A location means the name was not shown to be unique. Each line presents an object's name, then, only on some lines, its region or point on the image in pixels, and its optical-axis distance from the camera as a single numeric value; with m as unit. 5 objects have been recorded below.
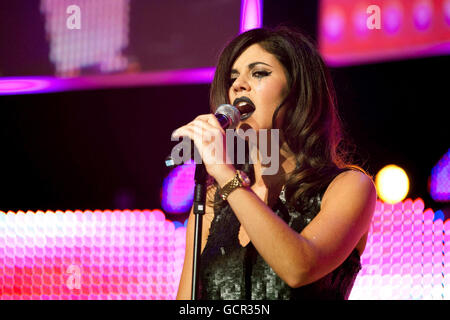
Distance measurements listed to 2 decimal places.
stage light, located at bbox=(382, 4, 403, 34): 4.77
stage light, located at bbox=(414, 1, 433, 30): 4.83
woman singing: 2.38
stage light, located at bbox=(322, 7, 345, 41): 4.96
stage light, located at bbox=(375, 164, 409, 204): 6.54
